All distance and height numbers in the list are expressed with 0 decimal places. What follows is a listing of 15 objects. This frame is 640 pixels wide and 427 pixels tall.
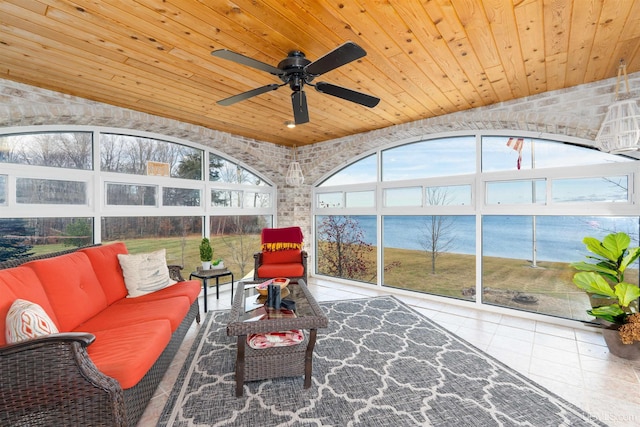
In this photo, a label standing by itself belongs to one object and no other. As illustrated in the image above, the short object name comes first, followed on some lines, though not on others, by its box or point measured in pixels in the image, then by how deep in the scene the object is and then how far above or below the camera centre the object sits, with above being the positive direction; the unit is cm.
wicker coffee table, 206 -105
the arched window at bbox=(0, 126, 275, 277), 310 +26
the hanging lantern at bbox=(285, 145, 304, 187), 504 +67
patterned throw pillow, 154 -60
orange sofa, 145 -82
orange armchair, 415 -66
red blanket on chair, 466 -41
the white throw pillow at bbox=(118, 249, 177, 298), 288 -61
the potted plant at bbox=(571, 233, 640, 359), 256 -72
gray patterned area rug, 190 -134
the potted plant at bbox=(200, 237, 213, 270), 407 -56
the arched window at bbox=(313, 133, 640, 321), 332 -4
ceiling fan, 176 +98
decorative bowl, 291 -74
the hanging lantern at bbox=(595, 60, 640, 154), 243 +75
